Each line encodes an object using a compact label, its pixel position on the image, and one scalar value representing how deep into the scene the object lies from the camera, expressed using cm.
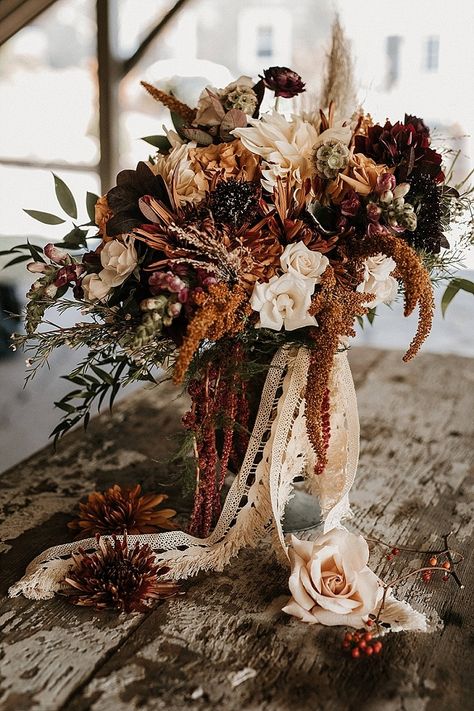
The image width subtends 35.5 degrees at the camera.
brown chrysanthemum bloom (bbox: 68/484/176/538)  105
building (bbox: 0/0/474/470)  599
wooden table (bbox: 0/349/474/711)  74
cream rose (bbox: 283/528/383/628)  86
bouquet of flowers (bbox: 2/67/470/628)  87
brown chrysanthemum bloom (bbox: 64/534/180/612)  88
